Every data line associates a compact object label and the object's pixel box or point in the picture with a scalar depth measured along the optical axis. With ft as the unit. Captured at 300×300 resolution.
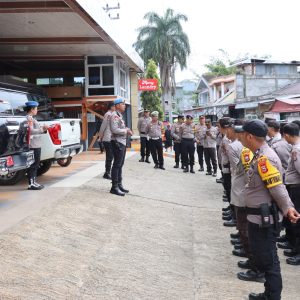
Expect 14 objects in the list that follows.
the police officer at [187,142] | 33.07
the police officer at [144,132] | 33.76
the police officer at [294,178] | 13.35
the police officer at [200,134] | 32.69
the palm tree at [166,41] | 108.35
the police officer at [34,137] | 18.72
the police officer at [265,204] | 9.25
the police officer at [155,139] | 32.42
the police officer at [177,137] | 34.56
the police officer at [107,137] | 20.35
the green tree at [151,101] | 85.94
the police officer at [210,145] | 31.90
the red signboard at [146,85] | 59.62
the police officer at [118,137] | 19.52
